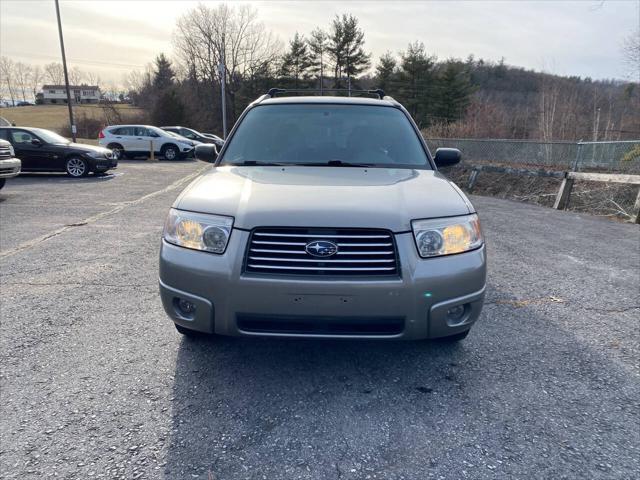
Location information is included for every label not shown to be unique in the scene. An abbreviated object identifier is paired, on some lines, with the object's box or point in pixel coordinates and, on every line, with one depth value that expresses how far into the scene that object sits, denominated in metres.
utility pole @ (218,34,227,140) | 53.61
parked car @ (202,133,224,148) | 26.72
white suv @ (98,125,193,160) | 21.70
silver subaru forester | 2.27
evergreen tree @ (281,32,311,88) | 50.66
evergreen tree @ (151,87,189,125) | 41.09
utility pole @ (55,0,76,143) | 24.73
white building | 107.62
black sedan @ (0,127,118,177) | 13.01
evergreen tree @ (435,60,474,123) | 42.62
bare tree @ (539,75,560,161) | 21.92
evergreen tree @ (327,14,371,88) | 49.94
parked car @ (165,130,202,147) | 22.40
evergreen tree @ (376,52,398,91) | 46.69
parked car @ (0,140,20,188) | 9.55
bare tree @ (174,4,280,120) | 54.78
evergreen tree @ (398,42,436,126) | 44.81
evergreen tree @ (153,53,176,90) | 60.94
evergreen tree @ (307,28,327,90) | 50.44
